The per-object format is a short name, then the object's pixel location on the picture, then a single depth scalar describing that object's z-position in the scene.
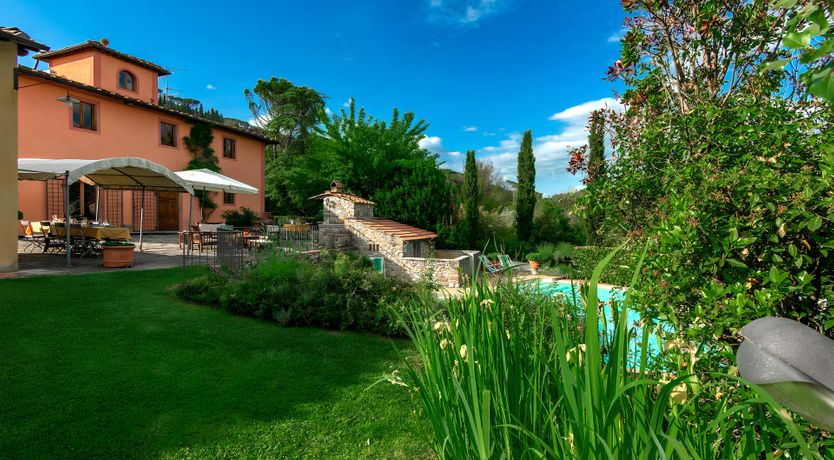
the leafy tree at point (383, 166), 15.88
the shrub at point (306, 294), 6.57
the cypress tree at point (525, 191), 17.59
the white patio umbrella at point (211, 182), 13.56
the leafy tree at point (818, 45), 0.86
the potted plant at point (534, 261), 14.51
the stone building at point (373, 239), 11.24
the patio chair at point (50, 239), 11.58
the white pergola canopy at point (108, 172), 9.71
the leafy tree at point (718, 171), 1.55
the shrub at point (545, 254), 15.14
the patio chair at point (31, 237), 12.69
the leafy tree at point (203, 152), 20.78
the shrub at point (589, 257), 10.51
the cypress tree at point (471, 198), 17.30
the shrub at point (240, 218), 20.48
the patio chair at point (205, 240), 11.99
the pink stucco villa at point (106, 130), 15.07
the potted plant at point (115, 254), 10.08
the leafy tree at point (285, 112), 32.44
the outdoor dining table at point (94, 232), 11.09
